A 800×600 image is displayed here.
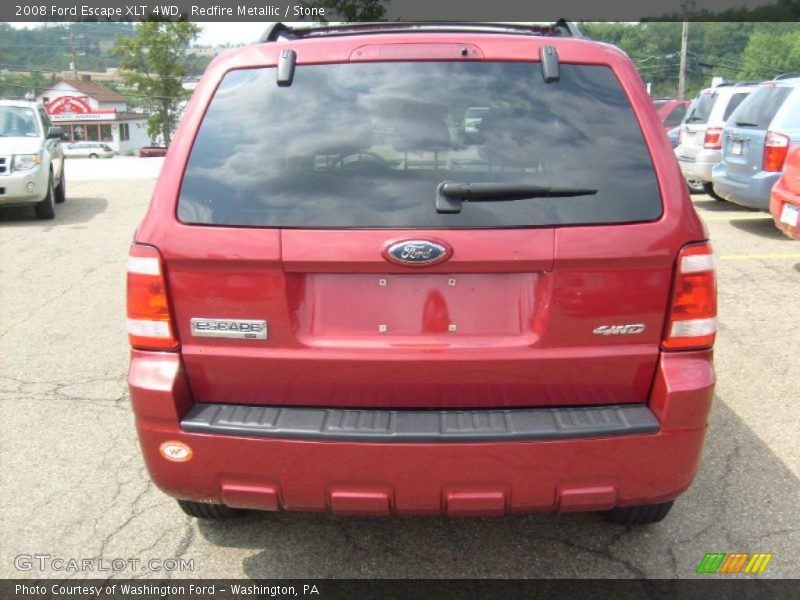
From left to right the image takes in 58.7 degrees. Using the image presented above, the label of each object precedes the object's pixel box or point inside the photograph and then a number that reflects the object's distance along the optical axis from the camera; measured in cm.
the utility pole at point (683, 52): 3949
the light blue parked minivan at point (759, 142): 845
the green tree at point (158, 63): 5522
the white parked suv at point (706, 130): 1150
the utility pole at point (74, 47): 9069
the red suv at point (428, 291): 227
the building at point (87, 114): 7938
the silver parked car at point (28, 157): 1062
